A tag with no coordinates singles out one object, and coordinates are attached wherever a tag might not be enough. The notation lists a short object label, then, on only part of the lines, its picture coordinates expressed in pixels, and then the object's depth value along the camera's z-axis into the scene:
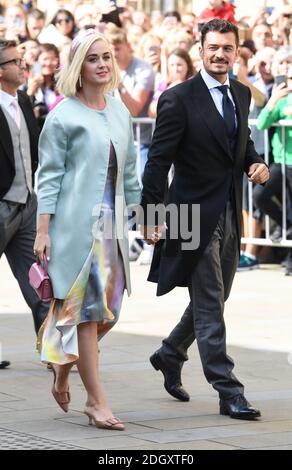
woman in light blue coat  13.26
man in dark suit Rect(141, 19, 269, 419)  13.76
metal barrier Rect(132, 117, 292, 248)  25.28
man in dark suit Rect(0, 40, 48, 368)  16.75
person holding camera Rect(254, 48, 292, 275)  24.98
